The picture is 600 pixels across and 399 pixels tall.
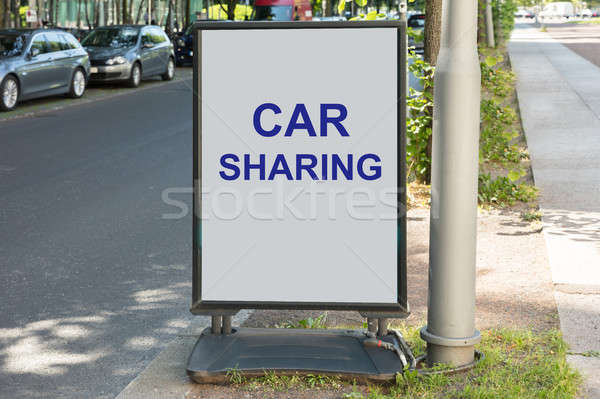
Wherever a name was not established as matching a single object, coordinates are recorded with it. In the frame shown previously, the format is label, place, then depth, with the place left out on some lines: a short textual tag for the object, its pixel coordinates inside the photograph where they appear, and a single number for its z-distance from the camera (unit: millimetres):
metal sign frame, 4215
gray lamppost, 4023
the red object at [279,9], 39469
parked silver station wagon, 17547
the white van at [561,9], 162625
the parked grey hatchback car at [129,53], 23328
